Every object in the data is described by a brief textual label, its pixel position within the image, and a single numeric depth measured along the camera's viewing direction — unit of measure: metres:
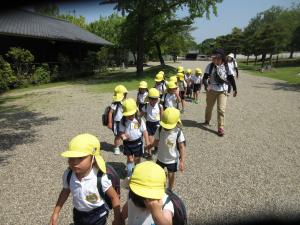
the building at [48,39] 14.34
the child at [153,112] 4.35
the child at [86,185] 1.96
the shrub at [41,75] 15.39
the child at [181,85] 7.63
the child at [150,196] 1.66
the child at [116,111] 4.43
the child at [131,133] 3.62
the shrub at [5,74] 13.02
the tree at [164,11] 16.79
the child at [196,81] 9.22
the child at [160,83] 6.63
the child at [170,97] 5.47
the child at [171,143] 3.14
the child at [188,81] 9.25
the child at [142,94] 5.46
